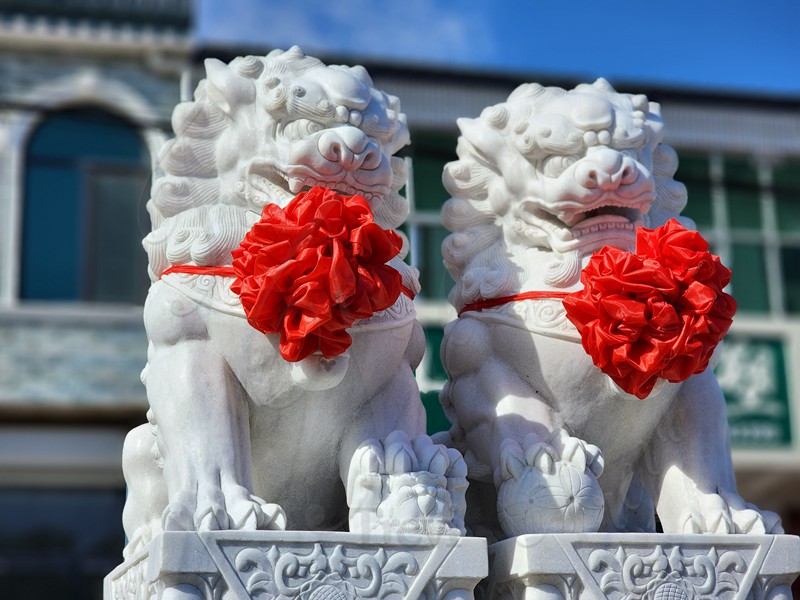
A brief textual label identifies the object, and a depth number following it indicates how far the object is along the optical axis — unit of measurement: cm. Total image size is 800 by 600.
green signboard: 740
